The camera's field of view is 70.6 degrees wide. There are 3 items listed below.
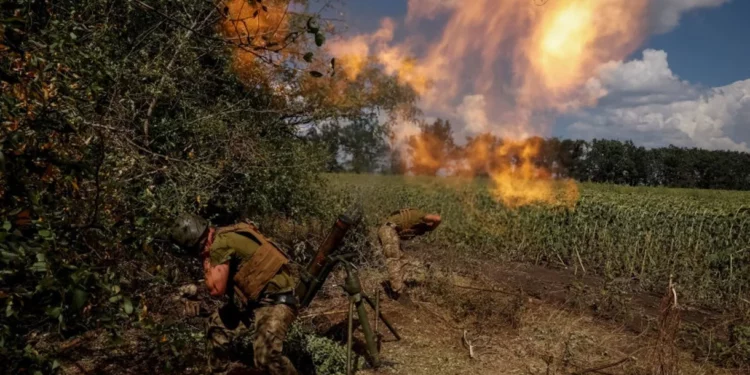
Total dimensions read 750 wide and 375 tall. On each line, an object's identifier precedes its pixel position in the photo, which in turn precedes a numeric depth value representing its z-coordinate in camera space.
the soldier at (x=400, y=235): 9.35
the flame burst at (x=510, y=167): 15.16
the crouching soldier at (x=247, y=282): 5.29
